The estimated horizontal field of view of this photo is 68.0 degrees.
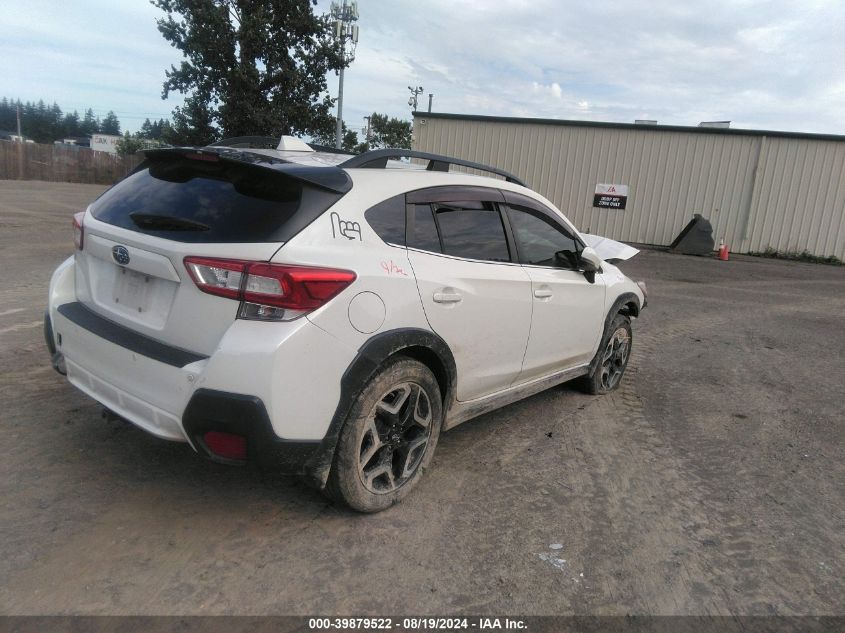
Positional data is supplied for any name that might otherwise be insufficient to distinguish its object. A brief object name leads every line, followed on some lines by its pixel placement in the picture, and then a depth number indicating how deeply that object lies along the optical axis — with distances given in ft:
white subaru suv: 8.29
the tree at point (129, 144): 208.49
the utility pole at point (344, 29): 80.64
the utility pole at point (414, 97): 169.62
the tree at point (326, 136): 87.25
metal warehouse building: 65.98
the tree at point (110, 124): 586.49
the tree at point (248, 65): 74.08
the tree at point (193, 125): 79.56
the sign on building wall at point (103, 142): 360.07
